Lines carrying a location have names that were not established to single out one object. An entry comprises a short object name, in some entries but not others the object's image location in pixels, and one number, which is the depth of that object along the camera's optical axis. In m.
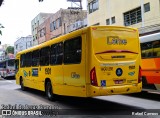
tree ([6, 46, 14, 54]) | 128.38
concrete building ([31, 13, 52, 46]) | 74.25
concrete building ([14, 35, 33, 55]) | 93.51
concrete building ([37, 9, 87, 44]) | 54.34
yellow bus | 10.78
